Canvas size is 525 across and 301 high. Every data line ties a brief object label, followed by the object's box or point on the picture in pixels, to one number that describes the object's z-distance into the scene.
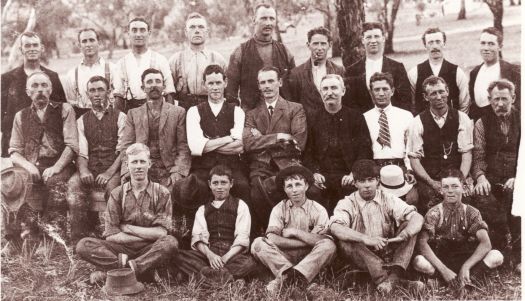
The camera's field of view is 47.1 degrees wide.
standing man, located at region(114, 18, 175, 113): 5.12
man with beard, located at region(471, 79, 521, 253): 4.58
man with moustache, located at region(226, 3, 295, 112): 5.14
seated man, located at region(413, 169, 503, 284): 4.38
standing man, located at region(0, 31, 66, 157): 5.10
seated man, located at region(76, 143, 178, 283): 4.54
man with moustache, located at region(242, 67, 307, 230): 4.68
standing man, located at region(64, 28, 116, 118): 5.16
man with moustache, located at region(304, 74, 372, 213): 4.69
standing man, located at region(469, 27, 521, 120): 4.86
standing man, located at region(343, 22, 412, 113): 4.95
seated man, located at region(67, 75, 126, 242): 4.85
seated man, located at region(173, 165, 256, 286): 4.48
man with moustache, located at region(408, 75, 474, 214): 4.70
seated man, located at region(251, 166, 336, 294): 4.32
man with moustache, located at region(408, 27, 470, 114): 4.93
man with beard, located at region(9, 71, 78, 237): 4.95
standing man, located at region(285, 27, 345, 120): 4.96
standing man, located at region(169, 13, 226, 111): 5.18
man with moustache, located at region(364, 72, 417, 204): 4.71
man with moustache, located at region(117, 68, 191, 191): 4.79
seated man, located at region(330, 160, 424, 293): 4.27
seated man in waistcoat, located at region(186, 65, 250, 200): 4.74
